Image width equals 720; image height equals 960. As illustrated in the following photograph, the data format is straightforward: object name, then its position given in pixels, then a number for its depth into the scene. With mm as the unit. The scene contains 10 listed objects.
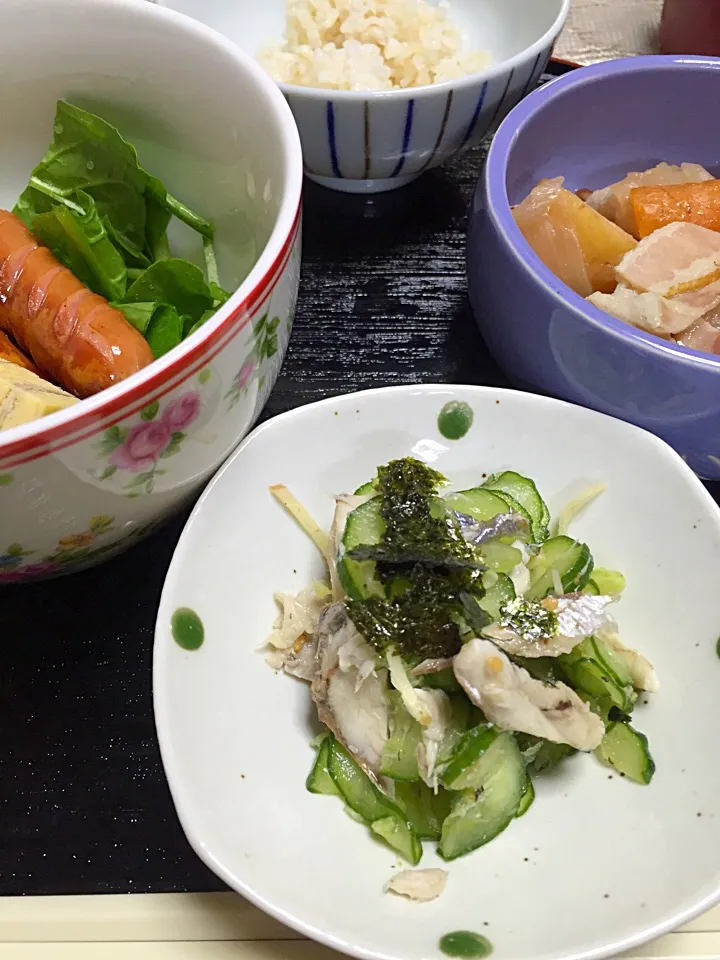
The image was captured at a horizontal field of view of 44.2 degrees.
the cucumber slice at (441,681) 215
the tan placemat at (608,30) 419
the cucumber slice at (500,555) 225
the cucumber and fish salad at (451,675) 203
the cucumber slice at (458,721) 209
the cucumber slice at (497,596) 217
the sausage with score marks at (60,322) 220
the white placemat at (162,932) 198
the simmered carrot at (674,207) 295
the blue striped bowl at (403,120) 281
